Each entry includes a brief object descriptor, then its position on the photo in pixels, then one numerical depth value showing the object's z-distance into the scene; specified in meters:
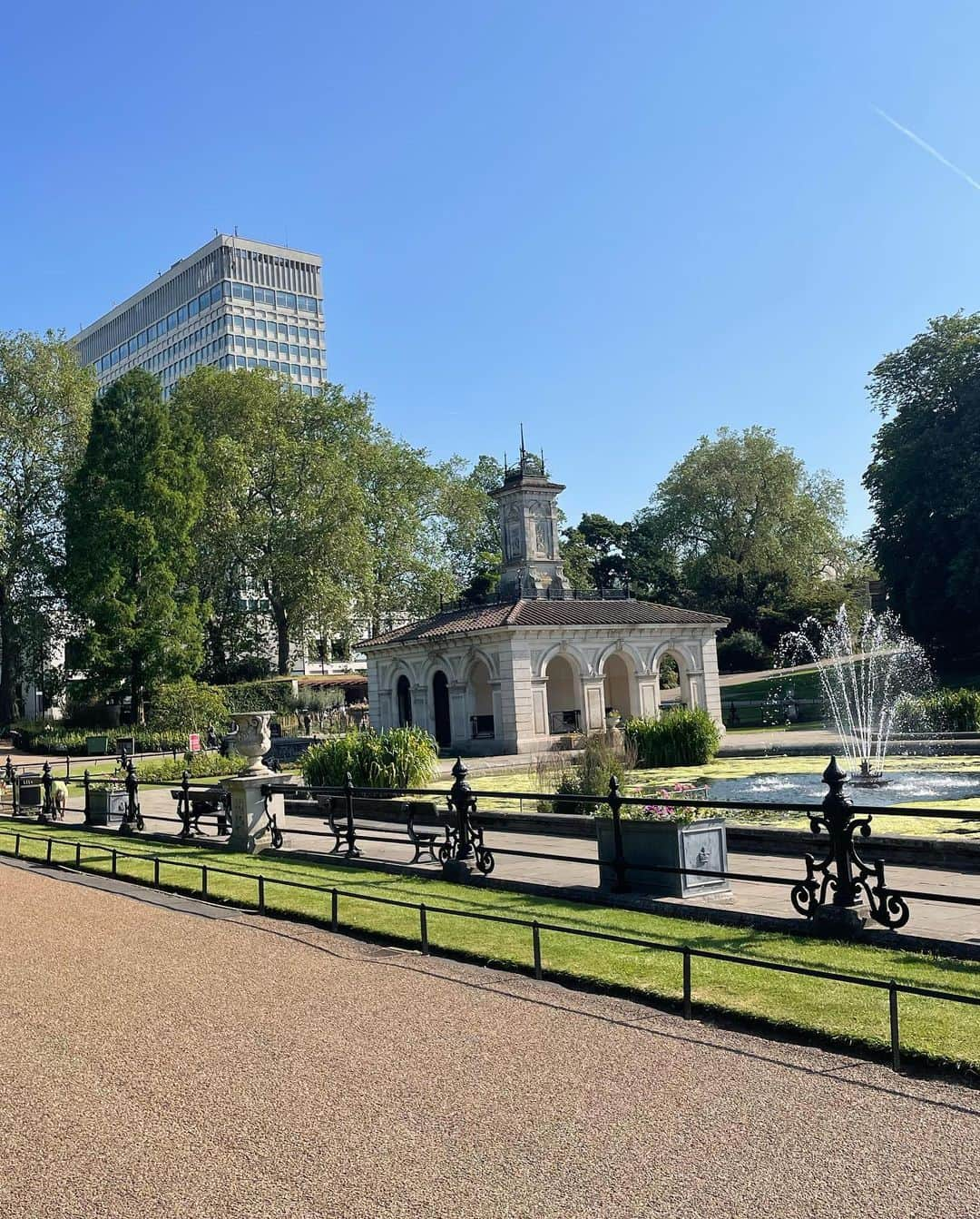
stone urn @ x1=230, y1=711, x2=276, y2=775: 16.77
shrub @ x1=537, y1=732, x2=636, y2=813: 18.23
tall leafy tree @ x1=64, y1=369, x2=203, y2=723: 45.94
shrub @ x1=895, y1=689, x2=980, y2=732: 28.69
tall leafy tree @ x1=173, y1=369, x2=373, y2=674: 56.12
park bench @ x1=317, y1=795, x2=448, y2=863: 13.91
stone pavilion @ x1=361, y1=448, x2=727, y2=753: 33.88
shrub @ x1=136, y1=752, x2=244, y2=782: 31.39
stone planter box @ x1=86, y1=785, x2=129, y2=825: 20.64
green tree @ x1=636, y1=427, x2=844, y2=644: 68.44
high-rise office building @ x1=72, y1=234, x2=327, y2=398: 115.50
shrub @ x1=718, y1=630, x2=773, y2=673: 64.94
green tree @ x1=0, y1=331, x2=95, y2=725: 51.38
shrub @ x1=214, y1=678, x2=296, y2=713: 52.78
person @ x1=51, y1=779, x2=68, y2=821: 22.69
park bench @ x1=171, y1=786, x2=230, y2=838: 17.70
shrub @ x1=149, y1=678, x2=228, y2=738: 46.09
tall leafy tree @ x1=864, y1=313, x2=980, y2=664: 45.97
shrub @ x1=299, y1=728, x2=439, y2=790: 20.78
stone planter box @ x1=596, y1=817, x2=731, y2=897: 10.22
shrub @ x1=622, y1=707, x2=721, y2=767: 25.81
